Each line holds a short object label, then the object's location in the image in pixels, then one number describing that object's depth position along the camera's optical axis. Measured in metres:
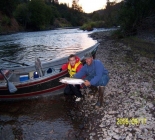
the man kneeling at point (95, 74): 6.17
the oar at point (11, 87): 7.78
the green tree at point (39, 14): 82.12
